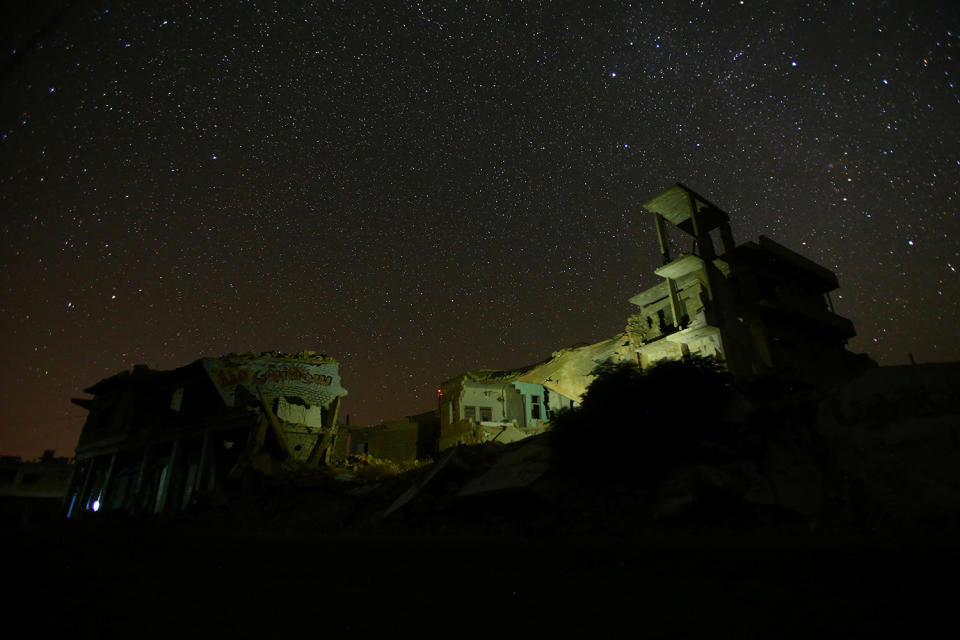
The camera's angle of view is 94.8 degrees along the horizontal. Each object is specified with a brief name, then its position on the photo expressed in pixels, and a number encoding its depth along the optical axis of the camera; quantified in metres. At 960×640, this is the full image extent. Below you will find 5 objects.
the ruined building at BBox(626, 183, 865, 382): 21.91
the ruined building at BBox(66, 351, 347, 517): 23.70
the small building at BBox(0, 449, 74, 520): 44.32
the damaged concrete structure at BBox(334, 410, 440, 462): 35.53
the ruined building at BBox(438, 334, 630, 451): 25.67
